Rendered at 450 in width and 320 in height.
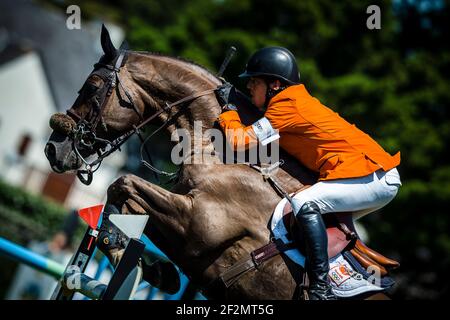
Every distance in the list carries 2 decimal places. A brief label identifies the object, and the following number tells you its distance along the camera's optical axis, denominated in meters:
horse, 8.84
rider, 8.31
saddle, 8.67
